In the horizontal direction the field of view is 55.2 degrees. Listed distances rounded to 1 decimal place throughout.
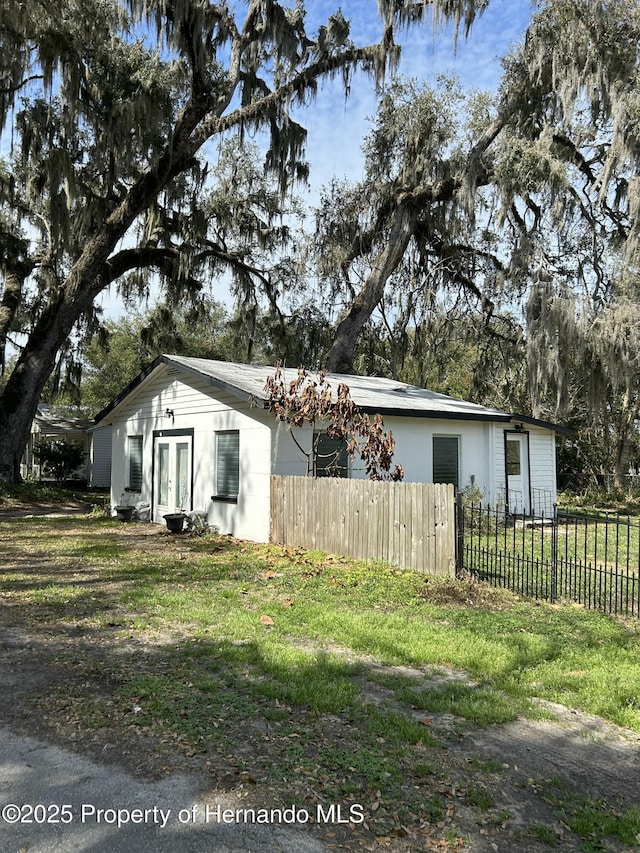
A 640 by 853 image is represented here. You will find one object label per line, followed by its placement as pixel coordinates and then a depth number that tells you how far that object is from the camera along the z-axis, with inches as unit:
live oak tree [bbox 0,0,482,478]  554.6
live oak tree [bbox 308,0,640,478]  580.1
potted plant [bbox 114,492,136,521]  579.2
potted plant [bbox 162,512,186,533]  495.5
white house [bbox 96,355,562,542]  454.9
